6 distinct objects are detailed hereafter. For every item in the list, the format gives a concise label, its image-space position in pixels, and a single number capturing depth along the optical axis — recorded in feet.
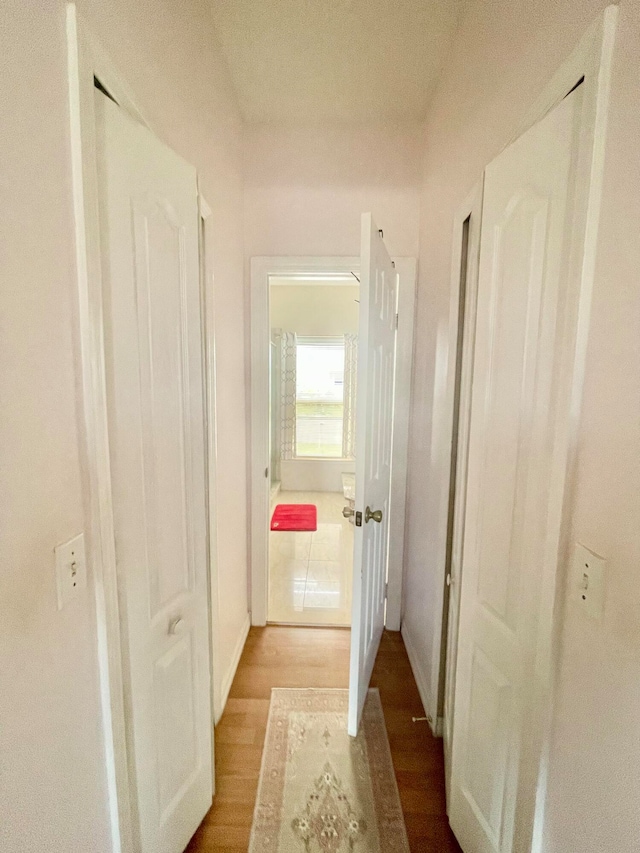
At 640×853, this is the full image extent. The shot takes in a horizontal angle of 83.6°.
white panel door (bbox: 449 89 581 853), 2.61
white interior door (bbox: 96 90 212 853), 2.61
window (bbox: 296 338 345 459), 15.90
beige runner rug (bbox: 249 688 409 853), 3.80
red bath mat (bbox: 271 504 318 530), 12.05
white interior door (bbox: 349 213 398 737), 4.21
